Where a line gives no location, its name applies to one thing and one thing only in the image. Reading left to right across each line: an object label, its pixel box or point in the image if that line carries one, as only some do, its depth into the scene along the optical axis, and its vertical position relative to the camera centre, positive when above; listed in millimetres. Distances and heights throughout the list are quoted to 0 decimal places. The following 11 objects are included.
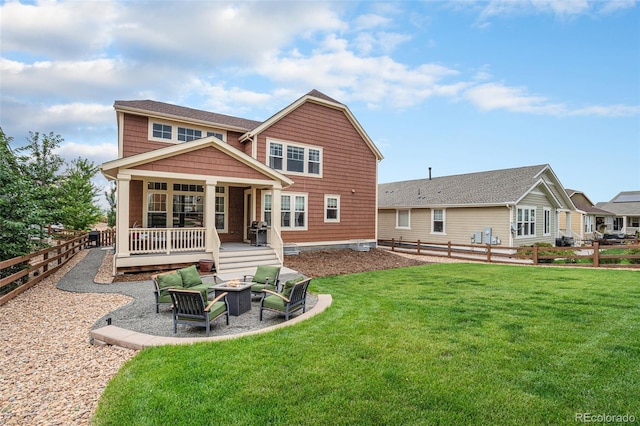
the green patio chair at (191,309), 5645 -1705
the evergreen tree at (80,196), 23656 +1410
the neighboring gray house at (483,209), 18906 +456
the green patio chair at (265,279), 7992 -1685
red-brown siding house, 11328 +1403
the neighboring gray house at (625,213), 35062 +400
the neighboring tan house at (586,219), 28781 -279
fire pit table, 6902 -1775
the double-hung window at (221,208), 15500 +326
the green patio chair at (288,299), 6434 -1765
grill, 13977 -764
